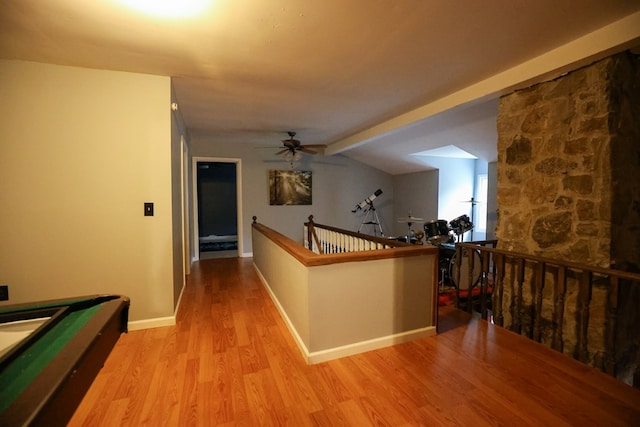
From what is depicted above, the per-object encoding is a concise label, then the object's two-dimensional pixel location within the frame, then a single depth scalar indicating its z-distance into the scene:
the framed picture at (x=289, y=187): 5.68
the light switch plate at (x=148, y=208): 2.38
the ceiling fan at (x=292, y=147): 4.43
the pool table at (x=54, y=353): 0.67
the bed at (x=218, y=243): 6.71
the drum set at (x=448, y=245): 3.70
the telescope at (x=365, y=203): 6.12
